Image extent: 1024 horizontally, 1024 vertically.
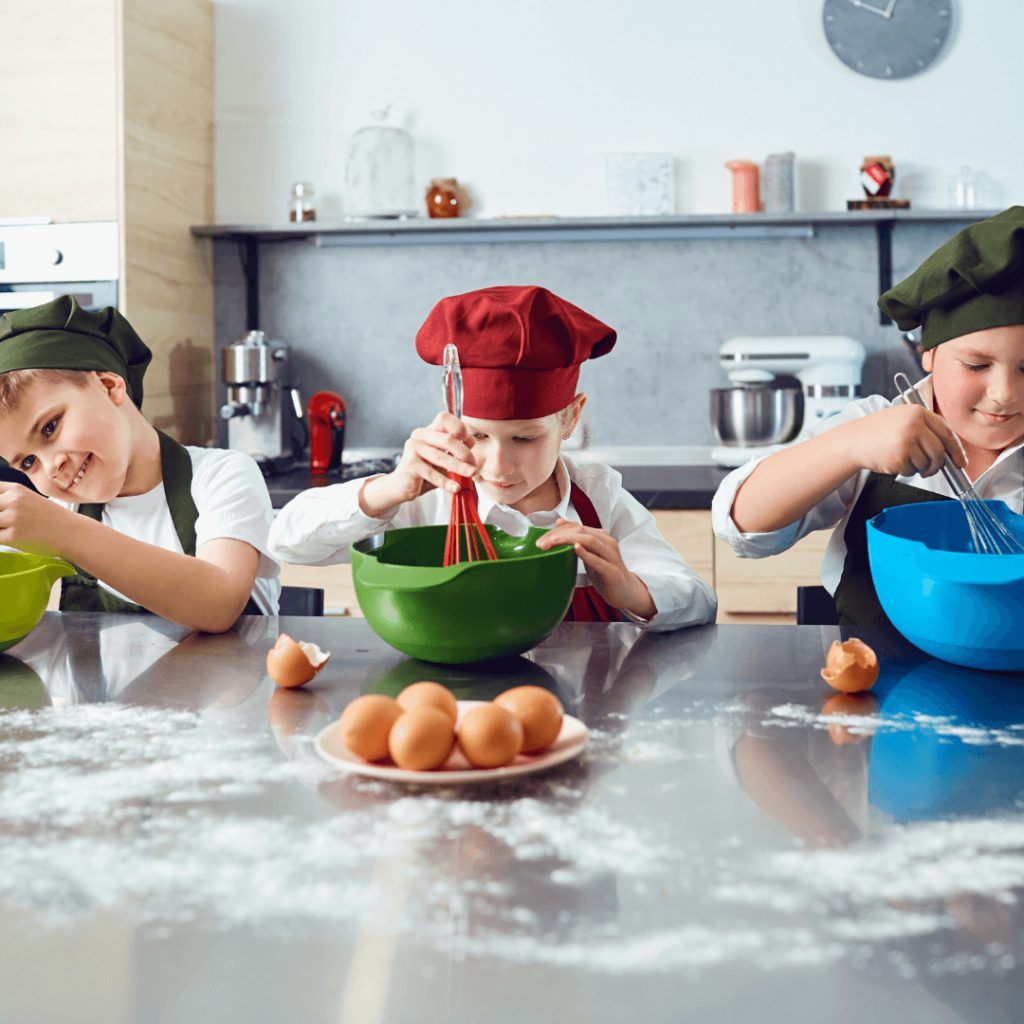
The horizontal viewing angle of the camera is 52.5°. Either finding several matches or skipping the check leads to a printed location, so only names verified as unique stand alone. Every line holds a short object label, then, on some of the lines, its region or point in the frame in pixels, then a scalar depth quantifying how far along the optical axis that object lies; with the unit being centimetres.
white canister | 279
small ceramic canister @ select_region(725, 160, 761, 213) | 269
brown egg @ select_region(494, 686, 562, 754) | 68
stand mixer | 255
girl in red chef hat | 114
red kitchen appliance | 269
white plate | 64
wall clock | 269
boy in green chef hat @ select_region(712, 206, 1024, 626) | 100
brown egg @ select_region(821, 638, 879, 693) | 83
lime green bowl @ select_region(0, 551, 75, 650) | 96
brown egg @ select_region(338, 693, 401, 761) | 67
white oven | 253
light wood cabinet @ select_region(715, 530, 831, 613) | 229
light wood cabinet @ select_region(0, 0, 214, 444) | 248
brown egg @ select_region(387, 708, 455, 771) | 65
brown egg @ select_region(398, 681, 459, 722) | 68
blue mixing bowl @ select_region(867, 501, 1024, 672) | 84
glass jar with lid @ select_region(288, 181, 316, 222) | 283
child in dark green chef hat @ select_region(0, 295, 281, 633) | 110
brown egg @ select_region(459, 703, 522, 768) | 65
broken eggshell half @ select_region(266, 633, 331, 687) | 87
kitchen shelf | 263
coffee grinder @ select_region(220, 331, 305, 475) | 271
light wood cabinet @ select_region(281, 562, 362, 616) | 237
